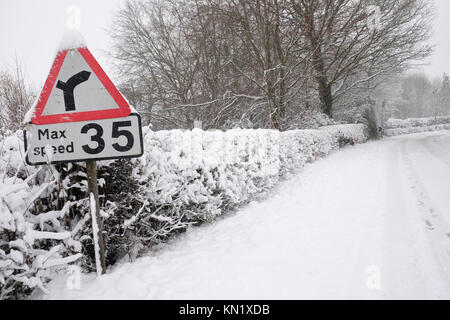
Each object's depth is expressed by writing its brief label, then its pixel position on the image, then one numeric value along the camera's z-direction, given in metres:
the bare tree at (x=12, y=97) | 6.04
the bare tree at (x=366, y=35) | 12.06
